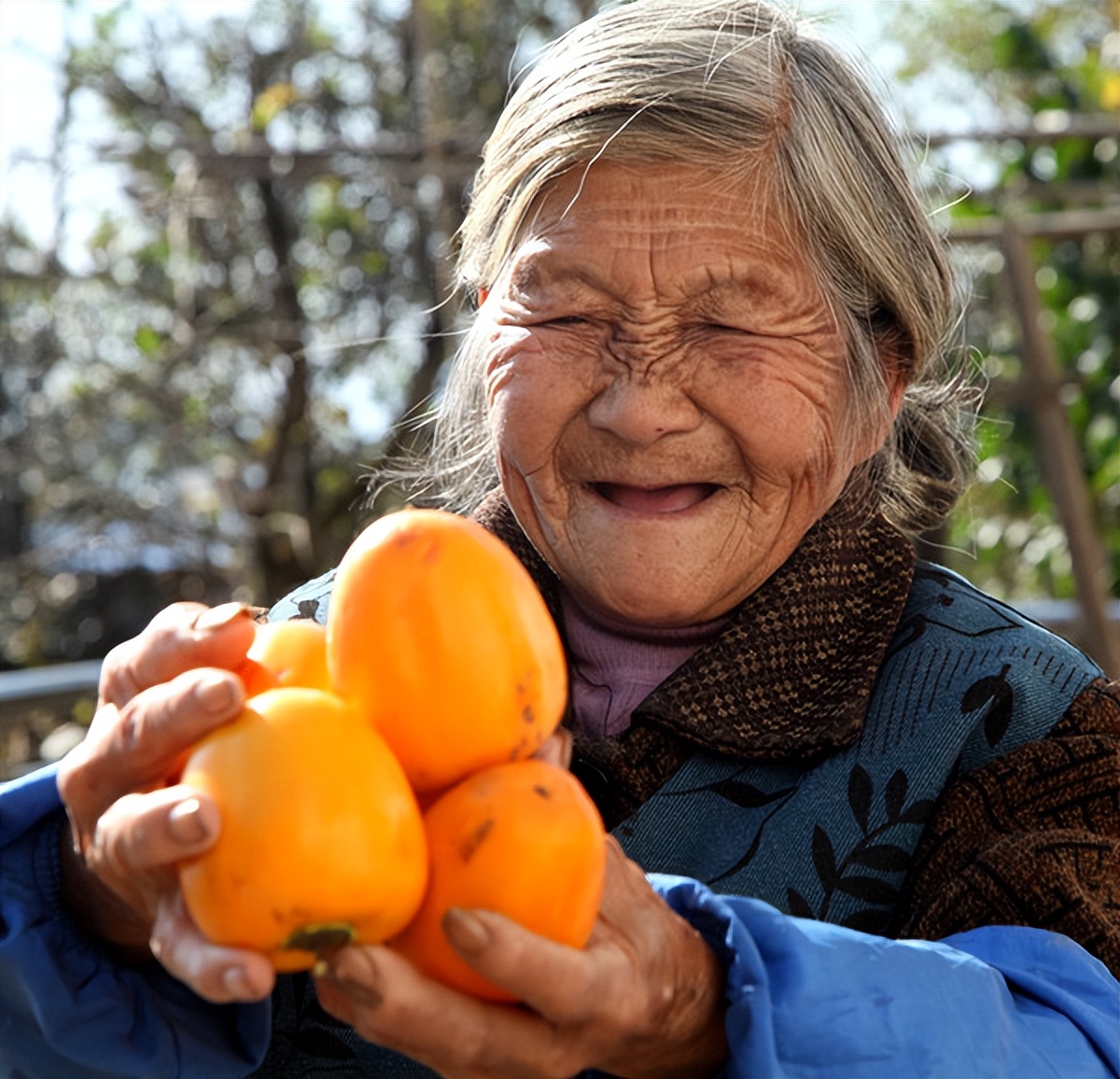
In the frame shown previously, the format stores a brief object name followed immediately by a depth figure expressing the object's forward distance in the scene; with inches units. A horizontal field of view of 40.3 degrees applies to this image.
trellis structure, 218.7
